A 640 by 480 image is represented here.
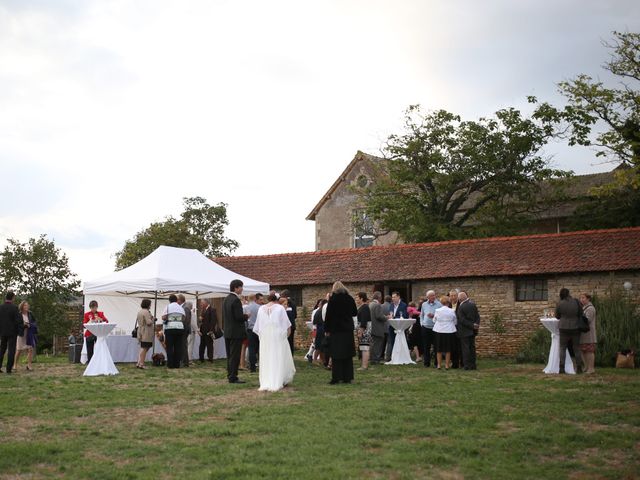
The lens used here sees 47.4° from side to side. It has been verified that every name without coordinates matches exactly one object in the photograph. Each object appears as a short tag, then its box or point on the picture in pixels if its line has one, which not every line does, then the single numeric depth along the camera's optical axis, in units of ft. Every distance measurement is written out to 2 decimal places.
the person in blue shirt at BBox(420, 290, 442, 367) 56.65
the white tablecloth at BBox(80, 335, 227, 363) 63.90
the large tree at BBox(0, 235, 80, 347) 114.32
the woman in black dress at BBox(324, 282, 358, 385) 42.83
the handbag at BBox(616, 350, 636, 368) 53.06
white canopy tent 61.82
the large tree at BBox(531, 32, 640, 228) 97.45
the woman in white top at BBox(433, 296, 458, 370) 53.62
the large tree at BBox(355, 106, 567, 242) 103.50
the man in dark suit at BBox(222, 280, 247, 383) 44.50
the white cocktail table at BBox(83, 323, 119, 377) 51.62
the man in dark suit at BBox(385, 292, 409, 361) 61.21
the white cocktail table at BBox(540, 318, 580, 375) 48.88
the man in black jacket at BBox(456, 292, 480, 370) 52.80
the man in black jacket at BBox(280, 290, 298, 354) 54.55
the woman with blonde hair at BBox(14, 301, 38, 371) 55.93
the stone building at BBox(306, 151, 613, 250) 115.14
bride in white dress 40.73
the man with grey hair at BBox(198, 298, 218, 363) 64.18
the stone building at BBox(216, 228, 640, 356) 66.49
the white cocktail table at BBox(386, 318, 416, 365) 59.21
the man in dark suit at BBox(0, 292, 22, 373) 51.78
